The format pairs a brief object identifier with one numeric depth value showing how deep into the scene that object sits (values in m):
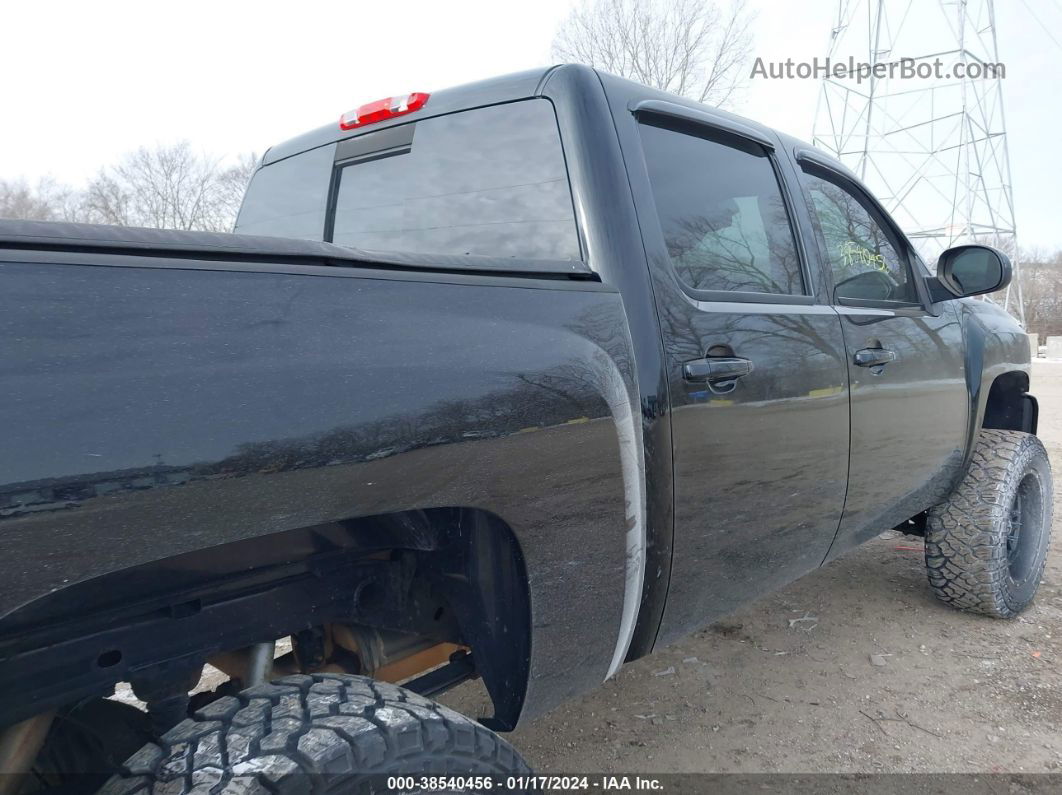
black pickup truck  1.06
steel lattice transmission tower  25.19
